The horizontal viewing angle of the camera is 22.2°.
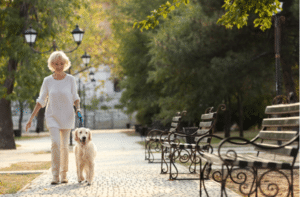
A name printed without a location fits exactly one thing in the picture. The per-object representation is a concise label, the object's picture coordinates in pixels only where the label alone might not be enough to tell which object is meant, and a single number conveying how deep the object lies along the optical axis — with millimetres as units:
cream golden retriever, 12337
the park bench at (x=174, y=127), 15607
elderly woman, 12856
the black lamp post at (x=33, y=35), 28976
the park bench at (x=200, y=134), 12488
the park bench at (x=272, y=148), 7665
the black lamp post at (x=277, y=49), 21765
